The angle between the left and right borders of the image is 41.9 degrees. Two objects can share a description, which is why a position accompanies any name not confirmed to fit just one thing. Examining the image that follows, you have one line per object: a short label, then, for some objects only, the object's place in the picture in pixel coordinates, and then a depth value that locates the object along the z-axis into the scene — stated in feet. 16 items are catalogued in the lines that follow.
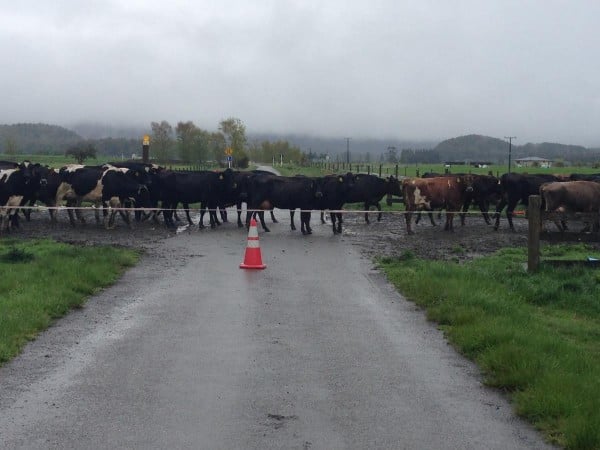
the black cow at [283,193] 77.87
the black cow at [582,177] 87.00
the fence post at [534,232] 44.96
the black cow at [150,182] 79.66
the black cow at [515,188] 80.07
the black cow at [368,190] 87.25
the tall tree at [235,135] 297.12
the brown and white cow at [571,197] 68.23
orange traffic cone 49.49
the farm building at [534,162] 532.85
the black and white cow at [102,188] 77.56
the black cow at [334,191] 78.84
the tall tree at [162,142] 268.82
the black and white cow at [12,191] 71.26
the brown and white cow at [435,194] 76.33
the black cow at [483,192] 80.94
